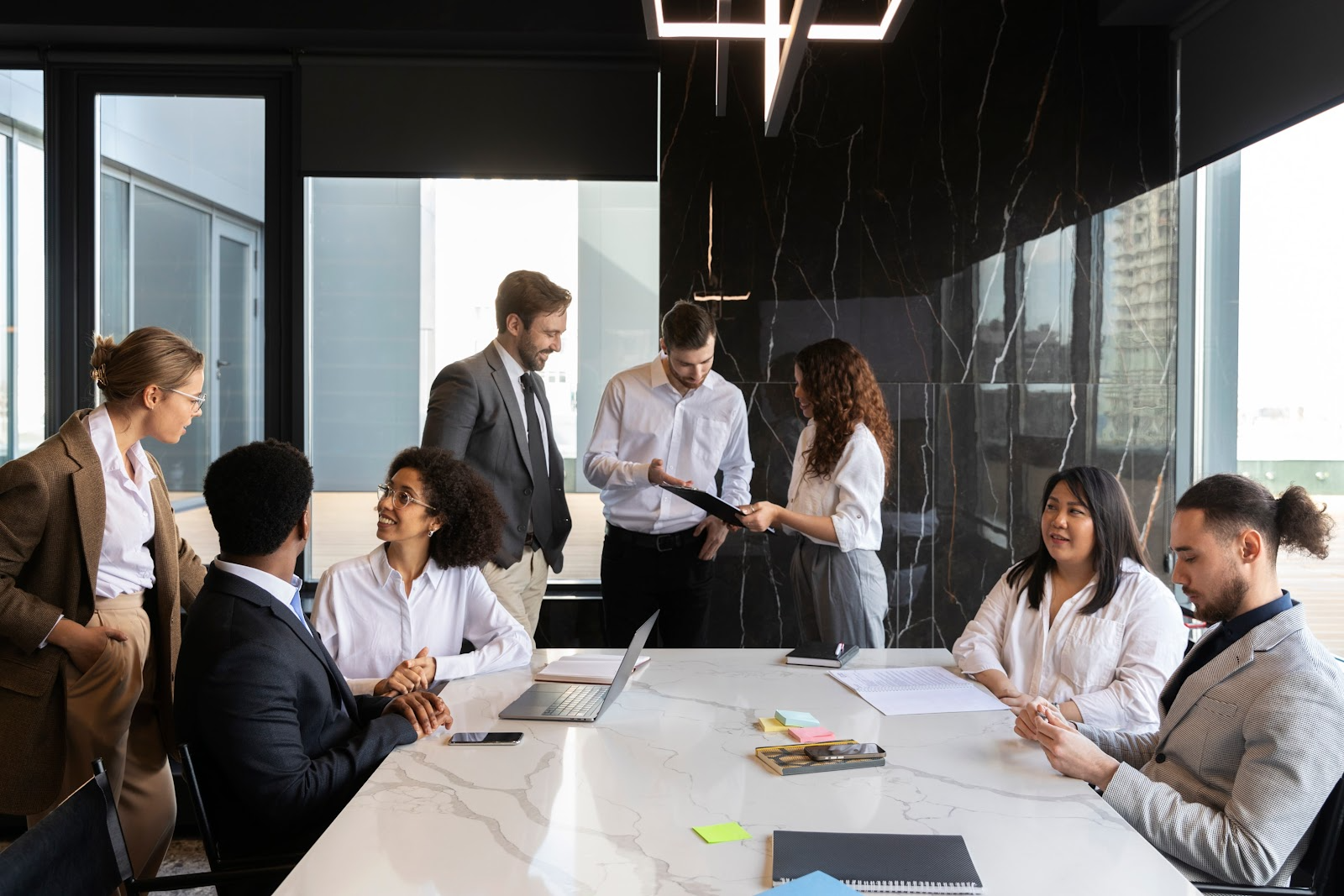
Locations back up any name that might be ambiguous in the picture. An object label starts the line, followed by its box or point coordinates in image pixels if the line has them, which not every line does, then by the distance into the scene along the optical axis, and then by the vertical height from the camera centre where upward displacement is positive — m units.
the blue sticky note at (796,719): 2.10 -0.65
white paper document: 2.26 -0.66
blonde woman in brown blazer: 2.54 -0.50
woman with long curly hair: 3.21 -0.30
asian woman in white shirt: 2.35 -0.53
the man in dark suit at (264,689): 1.78 -0.51
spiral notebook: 1.39 -0.64
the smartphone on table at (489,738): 2.00 -0.66
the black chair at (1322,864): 1.66 -0.76
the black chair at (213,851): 1.78 -0.79
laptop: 2.14 -0.65
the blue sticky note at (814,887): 1.35 -0.64
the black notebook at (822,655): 2.63 -0.65
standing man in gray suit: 3.42 -0.06
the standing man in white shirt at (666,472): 3.71 -0.25
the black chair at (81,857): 1.41 -0.66
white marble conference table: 1.43 -0.66
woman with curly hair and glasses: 2.55 -0.47
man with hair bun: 1.67 -0.55
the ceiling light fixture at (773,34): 2.05 +0.79
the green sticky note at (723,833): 1.54 -0.65
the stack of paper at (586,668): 2.45 -0.65
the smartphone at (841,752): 1.87 -0.64
